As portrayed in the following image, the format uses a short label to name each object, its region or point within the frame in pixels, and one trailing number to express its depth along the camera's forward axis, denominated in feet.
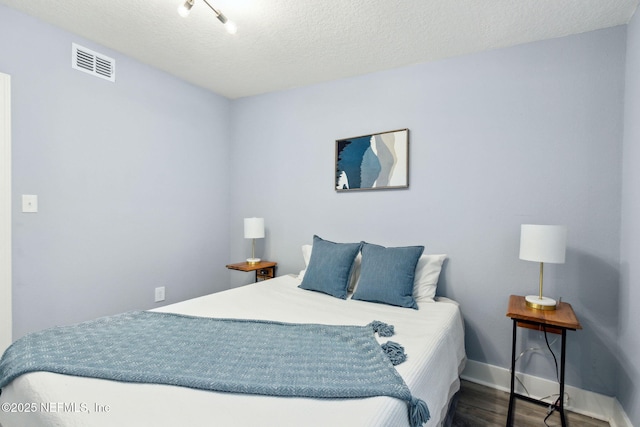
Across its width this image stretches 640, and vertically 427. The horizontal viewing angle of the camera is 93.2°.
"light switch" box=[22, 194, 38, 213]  6.66
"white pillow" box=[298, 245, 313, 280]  9.04
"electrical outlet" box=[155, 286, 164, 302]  9.31
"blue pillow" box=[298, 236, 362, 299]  7.62
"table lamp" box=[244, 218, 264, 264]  10.00
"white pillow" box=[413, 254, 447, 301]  7.30
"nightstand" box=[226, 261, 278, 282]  9.75
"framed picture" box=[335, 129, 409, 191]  8.39
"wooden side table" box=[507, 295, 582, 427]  5.36
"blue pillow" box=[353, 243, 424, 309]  6.84
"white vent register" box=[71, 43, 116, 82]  7.44
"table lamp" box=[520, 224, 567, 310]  5.72
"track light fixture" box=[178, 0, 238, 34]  5.21
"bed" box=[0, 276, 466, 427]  2.91
